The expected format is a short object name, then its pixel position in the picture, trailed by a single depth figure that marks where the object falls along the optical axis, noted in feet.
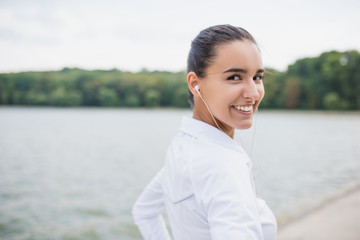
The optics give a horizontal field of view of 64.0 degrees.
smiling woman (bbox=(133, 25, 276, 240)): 3.01
